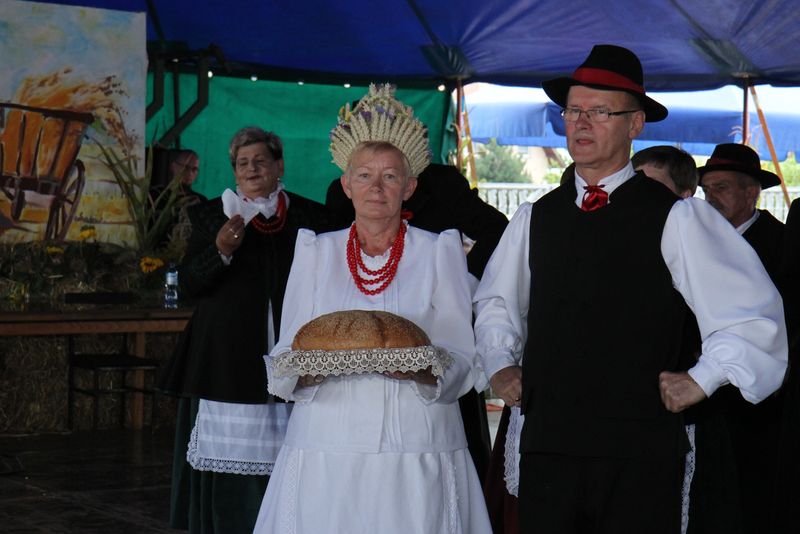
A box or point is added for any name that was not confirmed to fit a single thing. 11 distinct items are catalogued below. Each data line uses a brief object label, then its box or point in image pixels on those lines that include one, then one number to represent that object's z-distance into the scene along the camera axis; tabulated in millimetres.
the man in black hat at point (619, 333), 2943
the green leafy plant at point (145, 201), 9383
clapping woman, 4676
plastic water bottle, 9047
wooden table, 8016
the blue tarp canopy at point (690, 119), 12391
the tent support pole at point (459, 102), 11922
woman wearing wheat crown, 3316
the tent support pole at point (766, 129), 12029
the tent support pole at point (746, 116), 12050
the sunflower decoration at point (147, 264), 9109
